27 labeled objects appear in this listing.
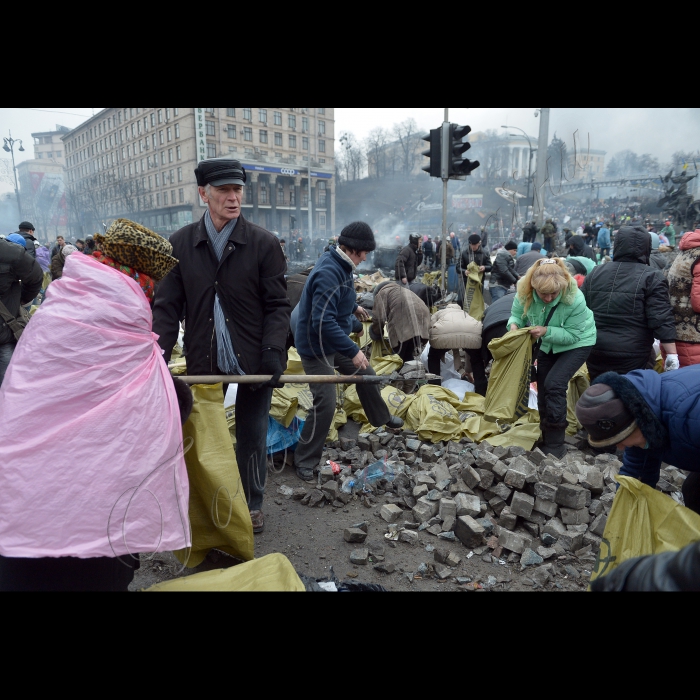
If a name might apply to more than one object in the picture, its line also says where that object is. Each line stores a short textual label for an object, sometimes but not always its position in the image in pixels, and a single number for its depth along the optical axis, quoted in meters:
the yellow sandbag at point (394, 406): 4.77
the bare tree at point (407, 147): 52.03
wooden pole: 2.49
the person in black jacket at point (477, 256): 9.16
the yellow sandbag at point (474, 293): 8.60
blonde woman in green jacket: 4.08
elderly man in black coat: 2.78
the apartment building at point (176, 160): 43.91
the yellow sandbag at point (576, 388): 4.92
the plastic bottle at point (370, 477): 3.78
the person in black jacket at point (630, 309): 4.09
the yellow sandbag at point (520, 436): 4.42
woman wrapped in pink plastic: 1.60
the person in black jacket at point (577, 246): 12.07
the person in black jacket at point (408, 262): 10.55
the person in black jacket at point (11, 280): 4.07
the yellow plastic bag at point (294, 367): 5.05
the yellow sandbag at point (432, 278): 12.03
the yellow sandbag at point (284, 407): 4.25
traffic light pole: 6.78
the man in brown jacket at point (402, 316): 5.48
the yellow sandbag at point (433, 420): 4.53
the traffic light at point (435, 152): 6.89
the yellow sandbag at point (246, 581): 1.87
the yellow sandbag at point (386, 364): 5.50
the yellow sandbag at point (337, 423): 4.53
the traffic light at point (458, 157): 6.78
